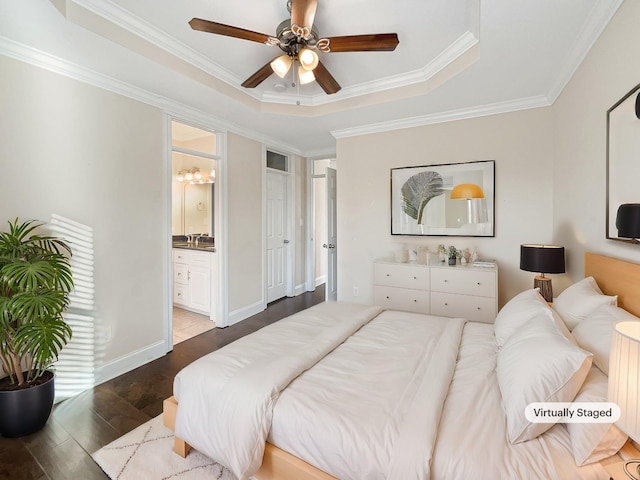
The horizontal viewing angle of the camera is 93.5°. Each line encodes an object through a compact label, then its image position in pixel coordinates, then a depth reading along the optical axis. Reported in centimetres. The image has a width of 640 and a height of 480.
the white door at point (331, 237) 473
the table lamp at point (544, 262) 237
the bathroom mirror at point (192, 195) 495
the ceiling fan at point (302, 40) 178
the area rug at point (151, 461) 160
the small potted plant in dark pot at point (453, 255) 319
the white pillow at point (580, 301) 160
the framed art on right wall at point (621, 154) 149
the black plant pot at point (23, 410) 183
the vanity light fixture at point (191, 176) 502
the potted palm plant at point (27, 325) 177
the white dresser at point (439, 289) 294
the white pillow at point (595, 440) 96
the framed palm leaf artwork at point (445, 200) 325
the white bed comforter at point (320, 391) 110
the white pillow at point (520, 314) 154
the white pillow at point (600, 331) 123
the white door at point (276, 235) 467
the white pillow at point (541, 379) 107
